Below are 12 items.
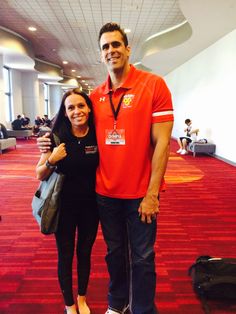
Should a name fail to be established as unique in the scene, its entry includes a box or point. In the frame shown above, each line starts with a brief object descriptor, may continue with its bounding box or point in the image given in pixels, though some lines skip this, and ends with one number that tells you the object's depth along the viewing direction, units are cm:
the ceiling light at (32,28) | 950
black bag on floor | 213
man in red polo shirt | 154
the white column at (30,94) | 1661
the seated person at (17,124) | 1388
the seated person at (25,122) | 1442
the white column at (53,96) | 2533
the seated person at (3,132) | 1017
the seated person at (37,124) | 1590
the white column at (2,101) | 1119
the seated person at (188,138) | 996
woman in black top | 166
